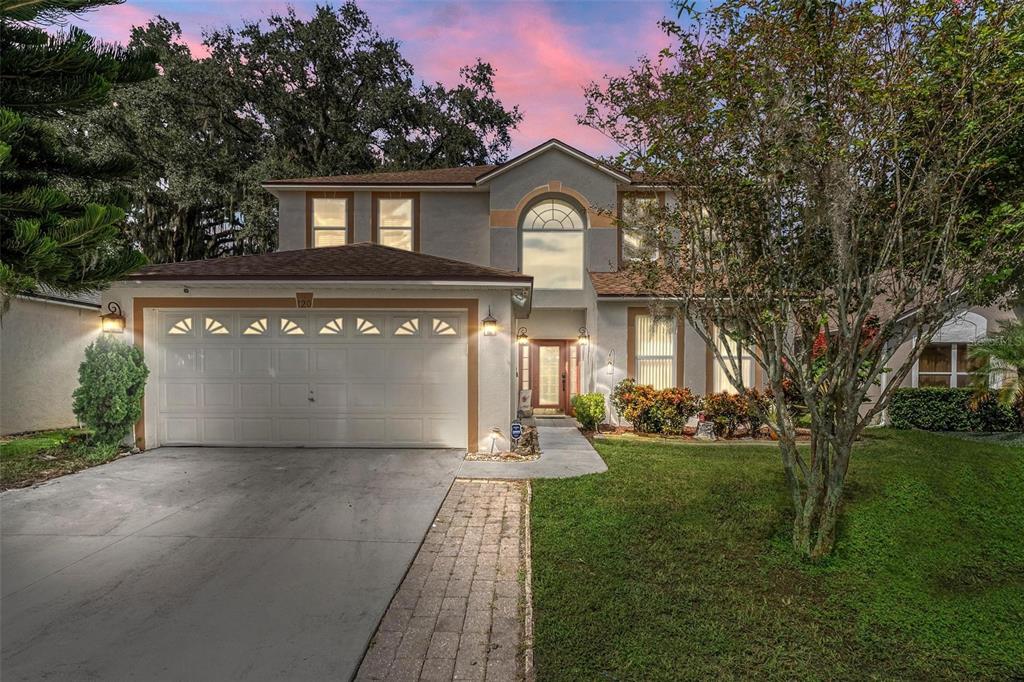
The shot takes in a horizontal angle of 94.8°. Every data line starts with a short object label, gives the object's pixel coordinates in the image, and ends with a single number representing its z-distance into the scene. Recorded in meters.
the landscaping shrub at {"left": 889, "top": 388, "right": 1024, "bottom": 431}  10.38
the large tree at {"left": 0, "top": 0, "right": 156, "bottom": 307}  4.66
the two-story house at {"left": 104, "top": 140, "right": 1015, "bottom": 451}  8.02
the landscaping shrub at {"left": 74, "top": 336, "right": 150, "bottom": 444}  7.50
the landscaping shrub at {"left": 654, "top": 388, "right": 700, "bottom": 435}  10.19
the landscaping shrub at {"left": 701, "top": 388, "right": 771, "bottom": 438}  10.02
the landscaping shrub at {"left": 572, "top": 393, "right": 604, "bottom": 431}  10.51
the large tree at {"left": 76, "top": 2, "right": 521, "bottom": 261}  19.19
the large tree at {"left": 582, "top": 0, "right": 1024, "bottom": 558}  3.57
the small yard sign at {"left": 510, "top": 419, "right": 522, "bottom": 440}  8.09
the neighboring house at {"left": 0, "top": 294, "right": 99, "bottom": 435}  10.03
